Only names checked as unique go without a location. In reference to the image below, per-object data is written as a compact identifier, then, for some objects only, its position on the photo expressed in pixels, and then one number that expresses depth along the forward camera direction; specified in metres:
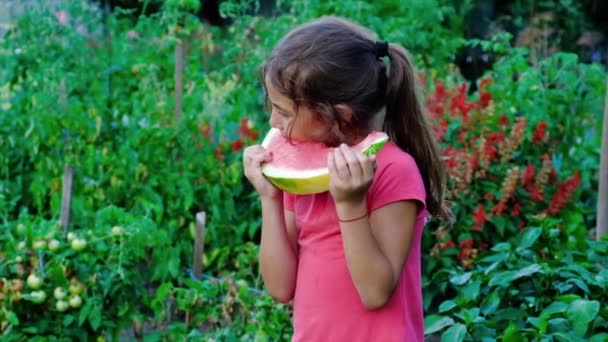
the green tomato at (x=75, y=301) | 3.72
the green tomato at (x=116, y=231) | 3.79
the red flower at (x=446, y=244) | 4.54
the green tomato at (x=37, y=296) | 3.71
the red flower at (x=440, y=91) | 5.09
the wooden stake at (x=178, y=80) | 5.27
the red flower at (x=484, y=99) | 5.15
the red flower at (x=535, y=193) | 4.82
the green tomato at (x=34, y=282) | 3.71
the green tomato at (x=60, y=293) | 3.72
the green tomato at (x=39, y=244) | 3.78
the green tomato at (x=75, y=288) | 3.74
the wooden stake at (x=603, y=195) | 4.40
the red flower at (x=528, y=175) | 4.77
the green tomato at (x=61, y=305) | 3.72
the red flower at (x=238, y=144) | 5.23
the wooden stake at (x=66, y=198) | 4.26
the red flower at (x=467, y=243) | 4.56
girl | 2.04
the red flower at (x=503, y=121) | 5.06
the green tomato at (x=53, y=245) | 3.77
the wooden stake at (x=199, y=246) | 4.09
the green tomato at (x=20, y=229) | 3.93
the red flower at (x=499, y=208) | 4.67
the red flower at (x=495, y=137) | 4.85
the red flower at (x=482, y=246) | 4.75
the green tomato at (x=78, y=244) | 3.76
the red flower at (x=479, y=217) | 4.54
